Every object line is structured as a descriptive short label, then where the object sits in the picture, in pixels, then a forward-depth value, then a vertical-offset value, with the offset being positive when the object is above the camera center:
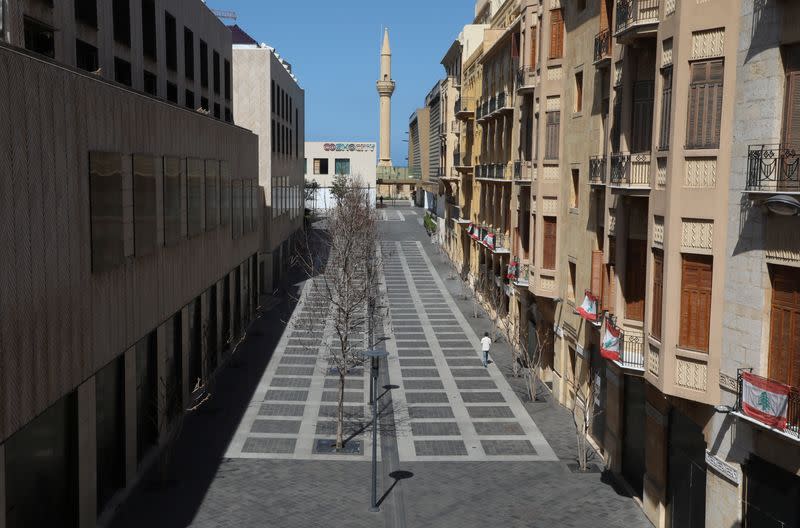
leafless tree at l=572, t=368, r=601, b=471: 24.59 -7.35
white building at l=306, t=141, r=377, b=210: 116.50 +0.99
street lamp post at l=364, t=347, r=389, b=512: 21.41 -6.69
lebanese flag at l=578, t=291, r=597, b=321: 25.70 -4.00
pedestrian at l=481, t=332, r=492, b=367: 36.84 -7.21
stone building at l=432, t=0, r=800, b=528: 15.80 -1.63
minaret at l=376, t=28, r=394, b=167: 147.38 +13.88
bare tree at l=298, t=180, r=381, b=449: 31.44 -5.17
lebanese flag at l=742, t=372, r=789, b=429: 15.12 -3.97
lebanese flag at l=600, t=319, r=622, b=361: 21.39 -4.21
